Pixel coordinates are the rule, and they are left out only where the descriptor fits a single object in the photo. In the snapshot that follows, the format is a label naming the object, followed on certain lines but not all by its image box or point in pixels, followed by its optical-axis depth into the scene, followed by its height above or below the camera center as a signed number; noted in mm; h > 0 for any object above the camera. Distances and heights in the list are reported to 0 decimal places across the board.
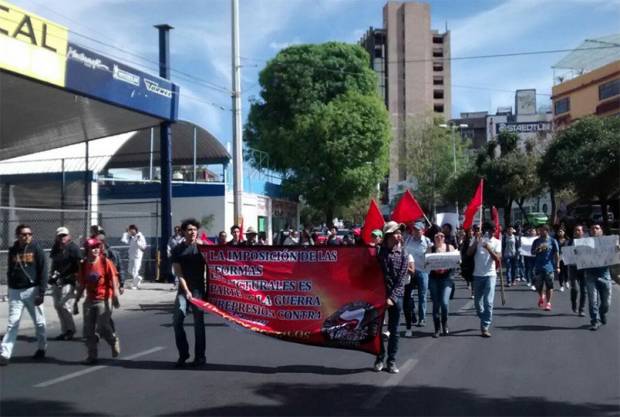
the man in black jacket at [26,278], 9273 -615
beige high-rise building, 89375 +20803
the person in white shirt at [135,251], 20375 -624
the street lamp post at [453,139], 53406 +6524
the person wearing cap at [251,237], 14828 -187
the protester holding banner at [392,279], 8492 -604
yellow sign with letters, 14016 +3670
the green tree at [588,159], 29281 +2731
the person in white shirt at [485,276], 11102 -746
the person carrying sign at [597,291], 11766 -1038
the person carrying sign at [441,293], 11203 -1004
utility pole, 21125 +3048
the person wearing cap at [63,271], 11180 -637
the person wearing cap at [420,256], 11789 -463
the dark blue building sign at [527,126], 66500 +9310
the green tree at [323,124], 40531 +5940
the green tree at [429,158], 54531 +5137
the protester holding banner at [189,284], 8844 -687
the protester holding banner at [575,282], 12877 -1016
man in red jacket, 9195 -842
